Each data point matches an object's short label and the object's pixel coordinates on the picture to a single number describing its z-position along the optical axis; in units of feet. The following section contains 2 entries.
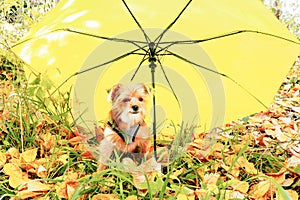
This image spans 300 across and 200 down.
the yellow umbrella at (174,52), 6.77
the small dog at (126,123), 6.09
